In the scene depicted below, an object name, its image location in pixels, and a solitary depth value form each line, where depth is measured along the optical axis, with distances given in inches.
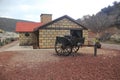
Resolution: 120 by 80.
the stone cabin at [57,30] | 396.9
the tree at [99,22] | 803.3
